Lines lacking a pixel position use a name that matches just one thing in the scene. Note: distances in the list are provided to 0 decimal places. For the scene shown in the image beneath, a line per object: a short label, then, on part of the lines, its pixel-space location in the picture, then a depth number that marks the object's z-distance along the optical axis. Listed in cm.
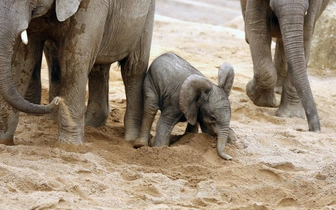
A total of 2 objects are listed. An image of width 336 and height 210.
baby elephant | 1476
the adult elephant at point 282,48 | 1697
